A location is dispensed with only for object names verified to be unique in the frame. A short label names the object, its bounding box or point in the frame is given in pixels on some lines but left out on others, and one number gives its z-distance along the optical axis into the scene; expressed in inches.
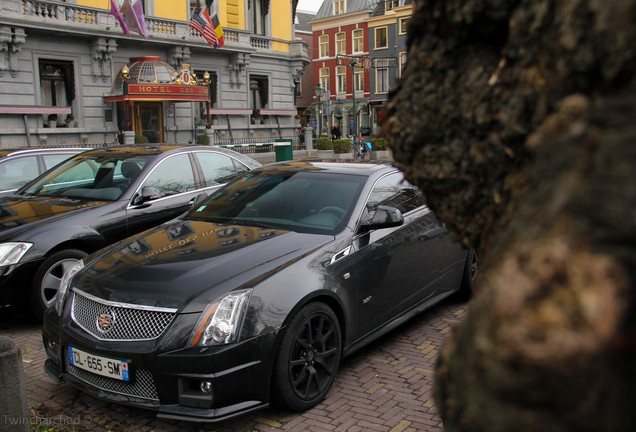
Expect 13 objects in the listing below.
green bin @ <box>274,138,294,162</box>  979.3
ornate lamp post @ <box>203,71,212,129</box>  1113.1
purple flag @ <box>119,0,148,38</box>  916.0
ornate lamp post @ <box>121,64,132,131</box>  991.0
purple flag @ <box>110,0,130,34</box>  882.1
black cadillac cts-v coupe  134.7
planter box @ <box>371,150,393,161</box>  1015.0
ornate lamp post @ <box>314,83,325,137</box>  1256.5
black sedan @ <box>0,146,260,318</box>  213.9
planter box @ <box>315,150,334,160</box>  1048.0
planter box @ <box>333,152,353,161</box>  995.9
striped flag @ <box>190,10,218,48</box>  987.9
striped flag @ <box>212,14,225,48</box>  1014.4
